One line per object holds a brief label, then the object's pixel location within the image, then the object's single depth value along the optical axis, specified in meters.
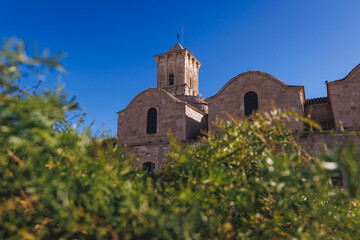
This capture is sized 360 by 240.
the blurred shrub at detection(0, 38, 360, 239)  0.99
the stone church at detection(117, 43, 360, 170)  10.56
